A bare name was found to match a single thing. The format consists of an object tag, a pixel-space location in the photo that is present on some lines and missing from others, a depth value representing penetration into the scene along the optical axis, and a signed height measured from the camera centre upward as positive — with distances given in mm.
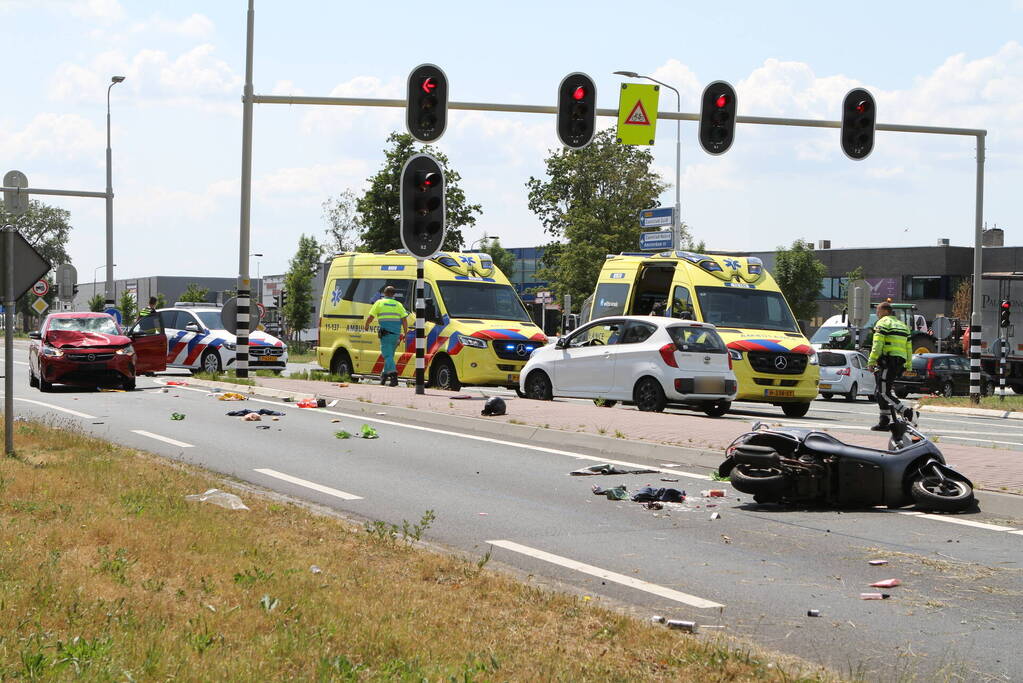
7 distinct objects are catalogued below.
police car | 28672 -1382
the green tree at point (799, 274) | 71625 +1629
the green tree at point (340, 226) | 74062 +3919
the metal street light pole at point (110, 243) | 40938 +1399
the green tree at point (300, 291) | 81000 -152
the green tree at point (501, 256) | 100625 +3221
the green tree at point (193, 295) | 98038 -745
